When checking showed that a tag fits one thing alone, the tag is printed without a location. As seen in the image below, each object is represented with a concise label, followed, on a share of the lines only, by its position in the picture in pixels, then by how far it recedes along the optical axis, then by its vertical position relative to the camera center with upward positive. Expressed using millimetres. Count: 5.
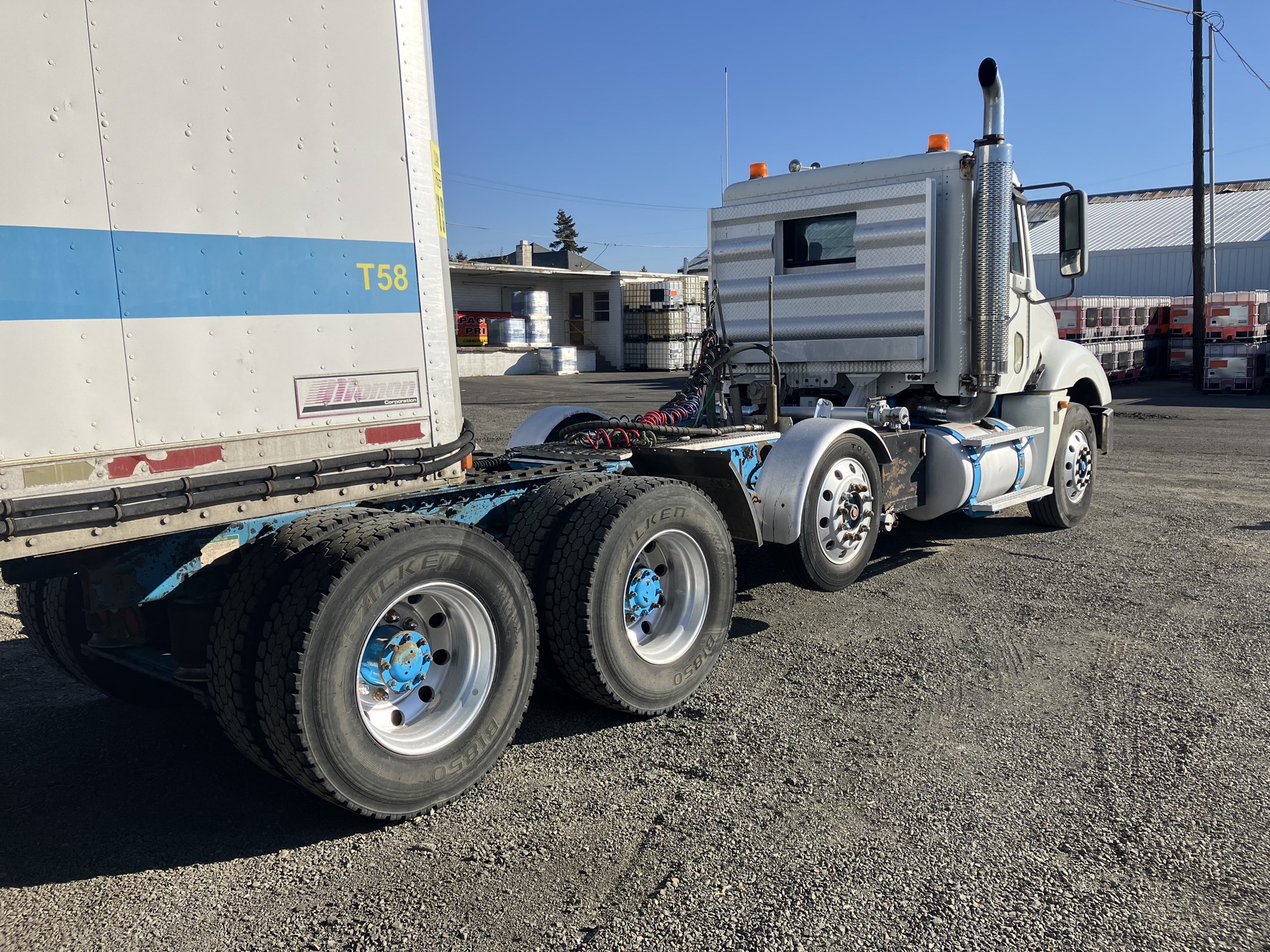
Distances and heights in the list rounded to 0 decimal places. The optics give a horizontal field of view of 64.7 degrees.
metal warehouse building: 34656 +3184
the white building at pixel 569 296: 42312 +3388
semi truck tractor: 3182 -229
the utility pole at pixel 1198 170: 24828 +4230
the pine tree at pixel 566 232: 102375 +14406
